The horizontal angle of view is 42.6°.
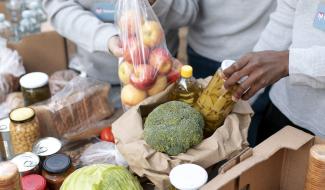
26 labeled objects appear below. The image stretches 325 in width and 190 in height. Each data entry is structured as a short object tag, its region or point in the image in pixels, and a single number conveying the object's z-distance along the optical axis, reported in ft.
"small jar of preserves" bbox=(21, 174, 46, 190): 2.79
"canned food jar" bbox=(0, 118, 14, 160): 3.35
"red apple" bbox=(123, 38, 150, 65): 3.27
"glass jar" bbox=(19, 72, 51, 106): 3.76
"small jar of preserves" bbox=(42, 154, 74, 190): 2.91
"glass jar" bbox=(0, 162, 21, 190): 2.28
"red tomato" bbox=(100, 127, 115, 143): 3.55
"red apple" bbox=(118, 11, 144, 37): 3.38
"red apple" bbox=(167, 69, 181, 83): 3.38
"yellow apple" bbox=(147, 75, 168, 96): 3.28
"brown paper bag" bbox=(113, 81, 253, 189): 2.75
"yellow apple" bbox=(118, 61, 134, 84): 3.27
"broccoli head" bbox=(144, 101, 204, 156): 2.76
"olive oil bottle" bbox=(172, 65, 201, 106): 3.15
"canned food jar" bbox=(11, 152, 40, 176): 2.93
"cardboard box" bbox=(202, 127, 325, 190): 2.48
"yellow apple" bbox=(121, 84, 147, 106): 3.22
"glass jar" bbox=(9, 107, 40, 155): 3.26
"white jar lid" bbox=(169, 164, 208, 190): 2.47
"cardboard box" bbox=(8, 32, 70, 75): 4.72
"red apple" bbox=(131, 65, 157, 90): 3.20
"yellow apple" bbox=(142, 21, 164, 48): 3.35
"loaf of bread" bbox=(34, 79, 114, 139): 3.65
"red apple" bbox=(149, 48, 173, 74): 3.28
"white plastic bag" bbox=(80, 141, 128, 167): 3.28
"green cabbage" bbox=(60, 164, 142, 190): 2.68
